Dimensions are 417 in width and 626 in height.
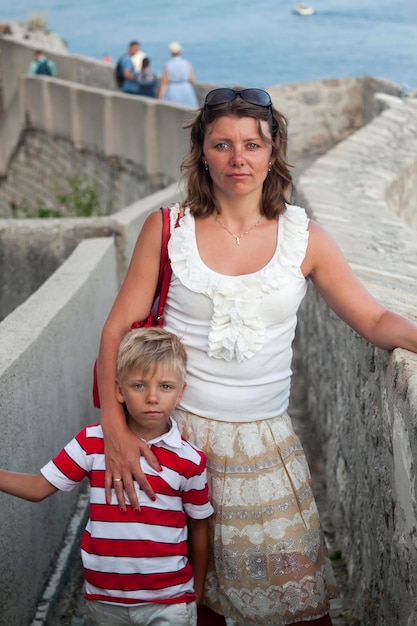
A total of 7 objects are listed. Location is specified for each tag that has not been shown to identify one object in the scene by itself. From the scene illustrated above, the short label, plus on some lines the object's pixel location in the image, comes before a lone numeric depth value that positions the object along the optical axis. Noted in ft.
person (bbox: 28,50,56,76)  70.86
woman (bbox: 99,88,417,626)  9.39
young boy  9.18
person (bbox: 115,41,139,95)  57.88
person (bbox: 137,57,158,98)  57.21
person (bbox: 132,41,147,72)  58.75
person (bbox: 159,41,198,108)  50.55
